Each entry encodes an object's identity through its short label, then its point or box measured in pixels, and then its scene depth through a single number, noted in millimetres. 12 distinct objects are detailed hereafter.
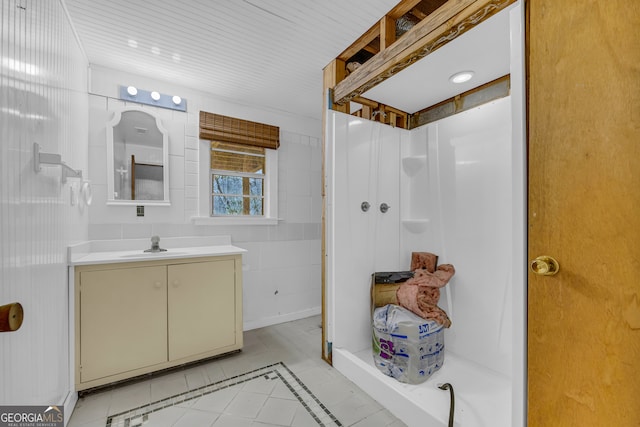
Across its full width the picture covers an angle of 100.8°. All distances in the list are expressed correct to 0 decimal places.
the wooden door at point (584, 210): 741
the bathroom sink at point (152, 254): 1879
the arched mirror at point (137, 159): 2209
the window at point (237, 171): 2582
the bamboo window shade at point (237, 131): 2547
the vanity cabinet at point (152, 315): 1688
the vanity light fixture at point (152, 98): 2250
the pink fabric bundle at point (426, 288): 1809
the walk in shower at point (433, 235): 1749
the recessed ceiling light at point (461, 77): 1740
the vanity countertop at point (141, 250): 1744
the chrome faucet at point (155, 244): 2133
